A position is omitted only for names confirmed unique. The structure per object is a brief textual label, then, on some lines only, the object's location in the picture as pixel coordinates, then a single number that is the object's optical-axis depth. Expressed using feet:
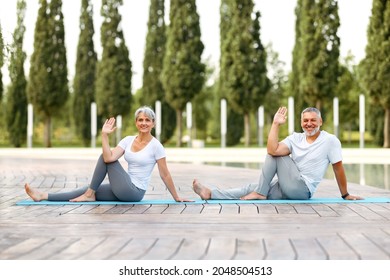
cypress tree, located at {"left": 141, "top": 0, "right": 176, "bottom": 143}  117.80
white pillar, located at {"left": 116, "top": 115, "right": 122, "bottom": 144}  106.97
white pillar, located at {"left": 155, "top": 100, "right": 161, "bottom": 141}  103.00
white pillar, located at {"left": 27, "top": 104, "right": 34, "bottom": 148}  98.91
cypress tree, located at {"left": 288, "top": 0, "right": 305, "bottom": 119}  112.57
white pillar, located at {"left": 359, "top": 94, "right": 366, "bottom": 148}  85.77
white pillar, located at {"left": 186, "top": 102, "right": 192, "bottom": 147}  95.14
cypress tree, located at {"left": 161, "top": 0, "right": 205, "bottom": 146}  102.99
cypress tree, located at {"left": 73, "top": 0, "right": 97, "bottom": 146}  120.06
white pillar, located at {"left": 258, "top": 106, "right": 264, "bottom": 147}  96.23
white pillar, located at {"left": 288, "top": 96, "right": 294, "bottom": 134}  90.68
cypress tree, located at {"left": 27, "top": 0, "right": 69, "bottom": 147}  104.99
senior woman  19.85
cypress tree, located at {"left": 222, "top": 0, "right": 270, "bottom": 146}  99.81
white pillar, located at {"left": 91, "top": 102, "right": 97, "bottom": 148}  98.39
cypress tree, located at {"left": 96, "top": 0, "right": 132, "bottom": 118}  109.50
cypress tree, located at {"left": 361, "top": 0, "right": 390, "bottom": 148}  87.10
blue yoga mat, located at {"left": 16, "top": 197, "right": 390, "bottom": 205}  20.92
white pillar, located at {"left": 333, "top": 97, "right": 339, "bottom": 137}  87.92
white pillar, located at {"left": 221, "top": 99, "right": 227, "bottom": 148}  93.88
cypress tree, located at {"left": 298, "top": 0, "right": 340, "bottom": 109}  94.79
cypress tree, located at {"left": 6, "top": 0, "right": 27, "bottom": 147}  111.34
